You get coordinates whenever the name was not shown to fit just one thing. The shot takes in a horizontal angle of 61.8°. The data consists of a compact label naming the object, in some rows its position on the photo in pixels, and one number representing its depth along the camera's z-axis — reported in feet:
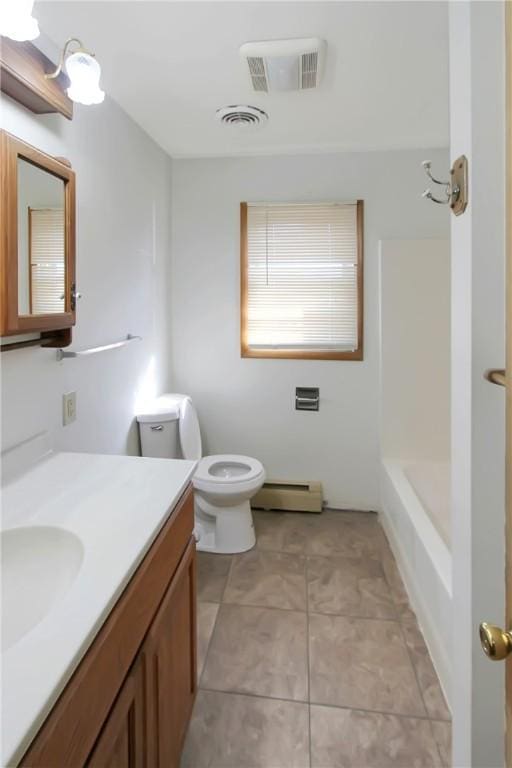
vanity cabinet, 2.04
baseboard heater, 9.49
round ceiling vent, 7.13
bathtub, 5.17
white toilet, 7.64
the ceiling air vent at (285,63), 5.41
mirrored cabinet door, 3.85
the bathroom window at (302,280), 9.16
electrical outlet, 5.49
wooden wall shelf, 3.85
